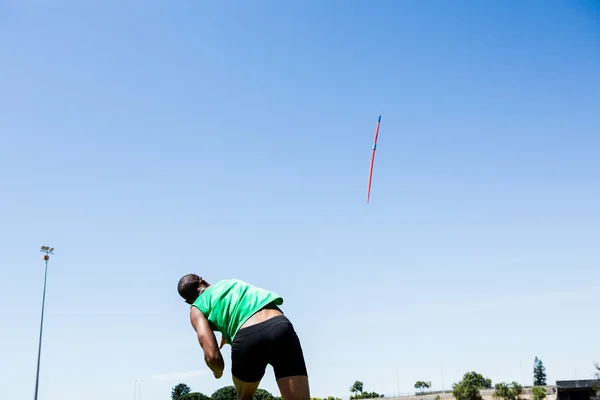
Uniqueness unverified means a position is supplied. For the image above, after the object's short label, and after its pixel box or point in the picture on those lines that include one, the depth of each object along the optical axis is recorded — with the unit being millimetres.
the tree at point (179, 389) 121625
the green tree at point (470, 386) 86375
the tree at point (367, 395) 115075
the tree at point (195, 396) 67500
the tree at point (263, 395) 68250
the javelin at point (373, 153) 22228
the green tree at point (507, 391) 80062
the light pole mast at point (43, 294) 42338
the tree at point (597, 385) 71562
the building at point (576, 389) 73562
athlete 4191
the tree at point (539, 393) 75562
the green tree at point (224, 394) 70812
